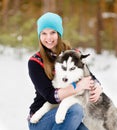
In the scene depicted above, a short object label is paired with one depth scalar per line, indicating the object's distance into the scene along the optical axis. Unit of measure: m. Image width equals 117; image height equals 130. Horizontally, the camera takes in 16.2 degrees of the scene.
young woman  3.71
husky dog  3.62
